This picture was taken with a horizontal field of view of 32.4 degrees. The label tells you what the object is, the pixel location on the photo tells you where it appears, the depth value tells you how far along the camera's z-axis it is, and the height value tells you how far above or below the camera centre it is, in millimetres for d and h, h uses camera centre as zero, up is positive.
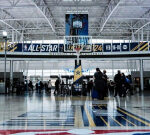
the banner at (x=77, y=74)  21331 +167
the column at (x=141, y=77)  35938 -263
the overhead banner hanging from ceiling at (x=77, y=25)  26547 +5322
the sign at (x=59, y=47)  30125 +3391
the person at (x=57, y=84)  23969 -738
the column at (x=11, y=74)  27912 +306
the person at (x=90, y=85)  27756 -991
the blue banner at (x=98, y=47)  30189 +3388
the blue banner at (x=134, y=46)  29953 +3453
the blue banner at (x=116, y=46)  30359 +3384
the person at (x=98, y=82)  13758 -327
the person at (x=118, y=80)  16422 -270
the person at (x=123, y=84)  16828 -544
